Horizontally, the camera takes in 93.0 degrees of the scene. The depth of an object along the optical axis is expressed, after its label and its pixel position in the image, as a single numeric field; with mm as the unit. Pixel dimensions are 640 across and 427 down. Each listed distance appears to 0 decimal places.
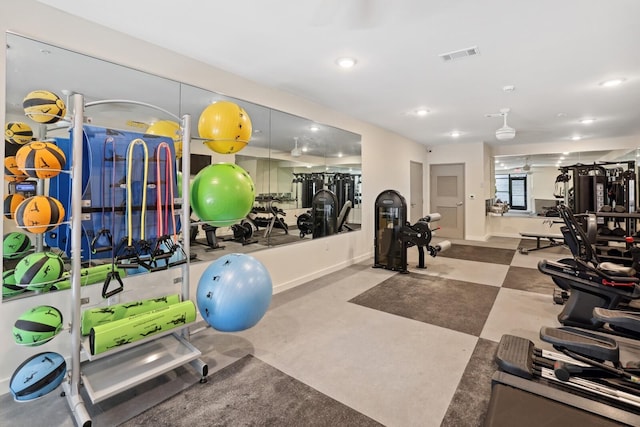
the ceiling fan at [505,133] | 4848
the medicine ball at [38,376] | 1758
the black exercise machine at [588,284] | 2900
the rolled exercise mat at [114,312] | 2051
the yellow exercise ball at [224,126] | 2484
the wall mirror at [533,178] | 7935
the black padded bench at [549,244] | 6750
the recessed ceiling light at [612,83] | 3852
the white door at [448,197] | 8789
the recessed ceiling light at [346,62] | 3225
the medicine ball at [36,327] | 1790
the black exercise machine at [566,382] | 1576
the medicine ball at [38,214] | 1809
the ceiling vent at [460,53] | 3034
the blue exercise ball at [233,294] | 2160
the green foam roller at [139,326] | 1868
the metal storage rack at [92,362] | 1897
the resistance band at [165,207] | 2301
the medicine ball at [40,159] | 1815
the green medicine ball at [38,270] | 1857
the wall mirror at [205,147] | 2205
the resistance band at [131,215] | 2162
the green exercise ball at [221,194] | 2361
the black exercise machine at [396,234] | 5141
